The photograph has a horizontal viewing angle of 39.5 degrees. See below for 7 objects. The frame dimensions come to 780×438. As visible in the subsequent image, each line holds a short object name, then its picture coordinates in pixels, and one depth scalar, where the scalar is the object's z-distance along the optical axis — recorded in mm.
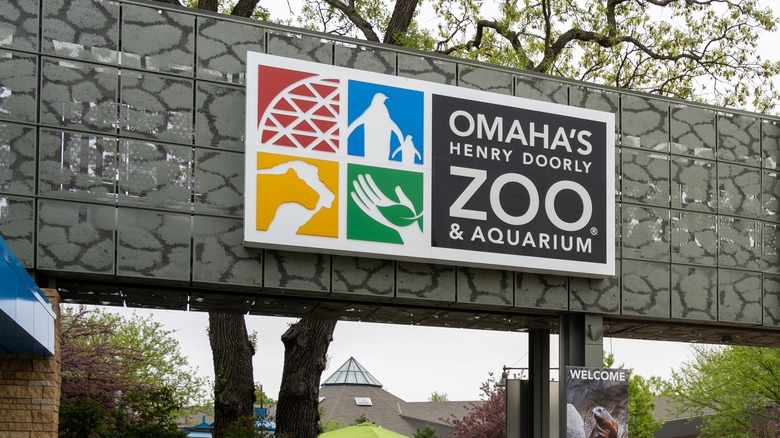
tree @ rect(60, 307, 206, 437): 19250
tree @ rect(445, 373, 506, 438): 34281
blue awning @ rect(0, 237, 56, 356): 9141
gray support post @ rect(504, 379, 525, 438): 18109
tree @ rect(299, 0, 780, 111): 25078
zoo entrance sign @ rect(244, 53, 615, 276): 14086
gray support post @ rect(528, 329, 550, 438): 18016
